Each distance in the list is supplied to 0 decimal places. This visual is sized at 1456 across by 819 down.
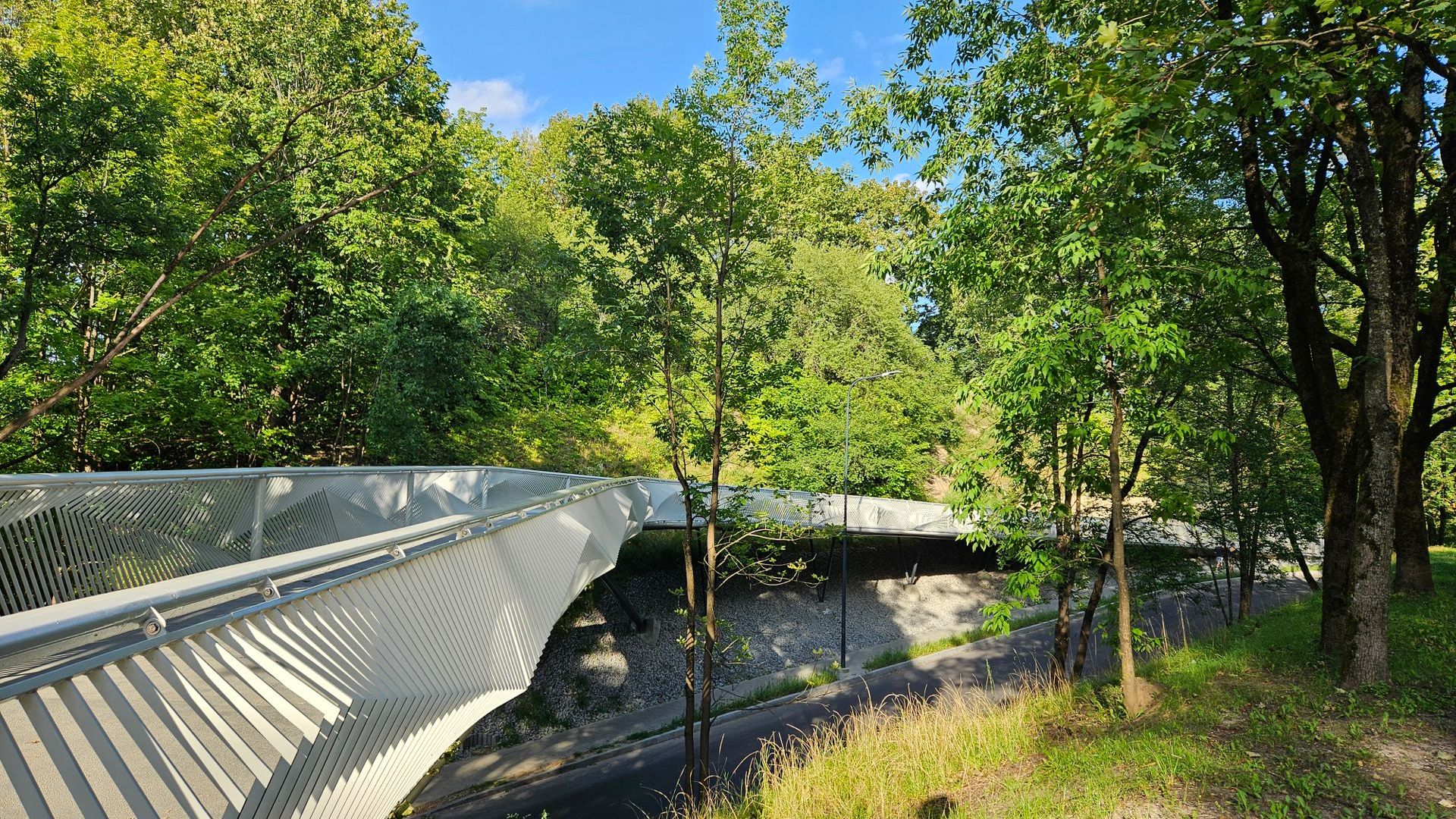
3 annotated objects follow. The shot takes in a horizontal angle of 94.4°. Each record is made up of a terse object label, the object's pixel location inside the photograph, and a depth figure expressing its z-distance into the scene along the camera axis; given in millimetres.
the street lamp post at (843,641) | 20008
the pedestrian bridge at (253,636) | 1876
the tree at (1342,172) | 4305
